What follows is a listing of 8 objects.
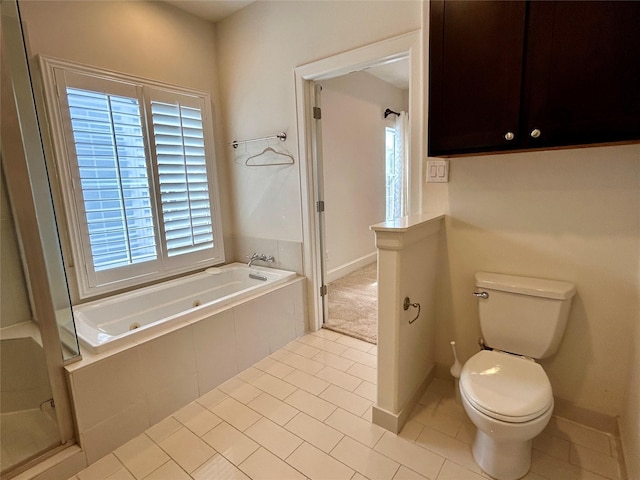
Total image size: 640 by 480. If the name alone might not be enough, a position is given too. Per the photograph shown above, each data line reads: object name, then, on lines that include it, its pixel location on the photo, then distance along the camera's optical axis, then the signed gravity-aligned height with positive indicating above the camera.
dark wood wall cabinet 1.20 +0.42
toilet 1.31 -0.88
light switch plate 1.91 +0.06
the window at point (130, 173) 2.17 +0.16
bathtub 1.81 -0.78
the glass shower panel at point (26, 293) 1.40 -0.44
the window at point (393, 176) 5.03 +0.11
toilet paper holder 1.64 -0.62
